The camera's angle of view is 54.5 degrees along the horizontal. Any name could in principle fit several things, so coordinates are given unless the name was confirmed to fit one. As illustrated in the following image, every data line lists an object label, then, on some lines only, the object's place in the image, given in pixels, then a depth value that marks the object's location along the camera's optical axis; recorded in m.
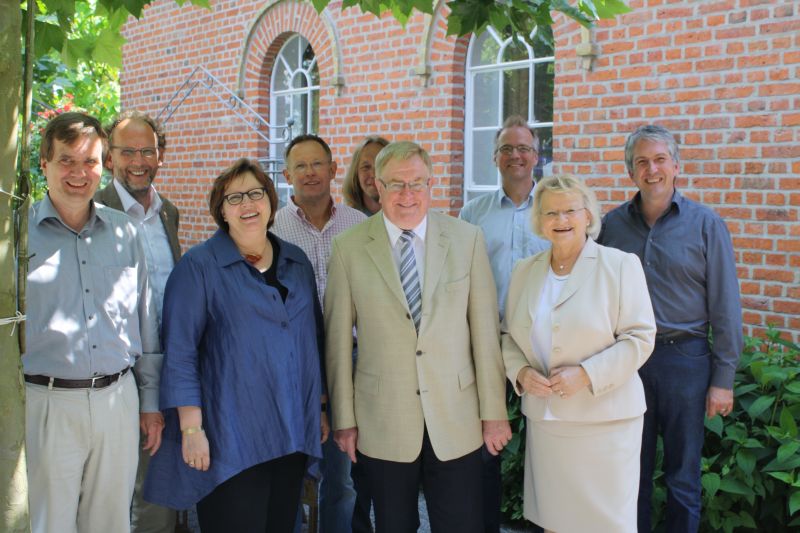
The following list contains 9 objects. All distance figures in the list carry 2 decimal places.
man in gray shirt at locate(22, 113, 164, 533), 2.63
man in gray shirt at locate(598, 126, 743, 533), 3.40
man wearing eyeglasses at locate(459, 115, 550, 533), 3.78
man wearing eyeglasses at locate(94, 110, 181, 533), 3.67
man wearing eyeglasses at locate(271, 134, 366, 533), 3.87
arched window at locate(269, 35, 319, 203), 8.47
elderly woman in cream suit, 2.99
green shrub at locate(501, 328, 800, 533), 3.55
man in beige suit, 3.02
